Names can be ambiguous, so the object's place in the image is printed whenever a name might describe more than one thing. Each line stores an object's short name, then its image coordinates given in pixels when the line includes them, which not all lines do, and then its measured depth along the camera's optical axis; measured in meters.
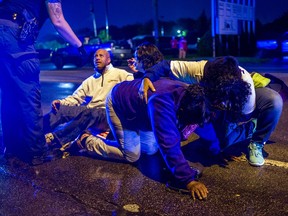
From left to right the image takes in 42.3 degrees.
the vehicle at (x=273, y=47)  17.38
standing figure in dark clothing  3.48
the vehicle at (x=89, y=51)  18.90
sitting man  4.09
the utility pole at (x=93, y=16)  40.44
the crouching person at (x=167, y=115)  2.76
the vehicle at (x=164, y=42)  25.11
